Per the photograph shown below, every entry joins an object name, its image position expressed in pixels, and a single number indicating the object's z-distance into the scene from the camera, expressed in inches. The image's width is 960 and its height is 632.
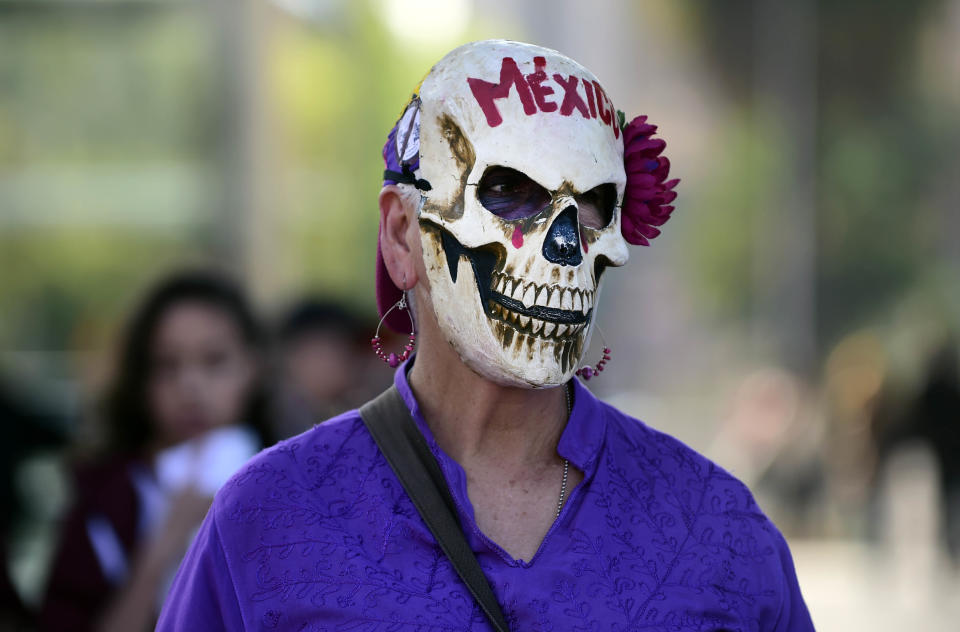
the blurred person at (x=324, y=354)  518.9
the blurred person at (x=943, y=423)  820.0
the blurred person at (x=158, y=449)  302.7
